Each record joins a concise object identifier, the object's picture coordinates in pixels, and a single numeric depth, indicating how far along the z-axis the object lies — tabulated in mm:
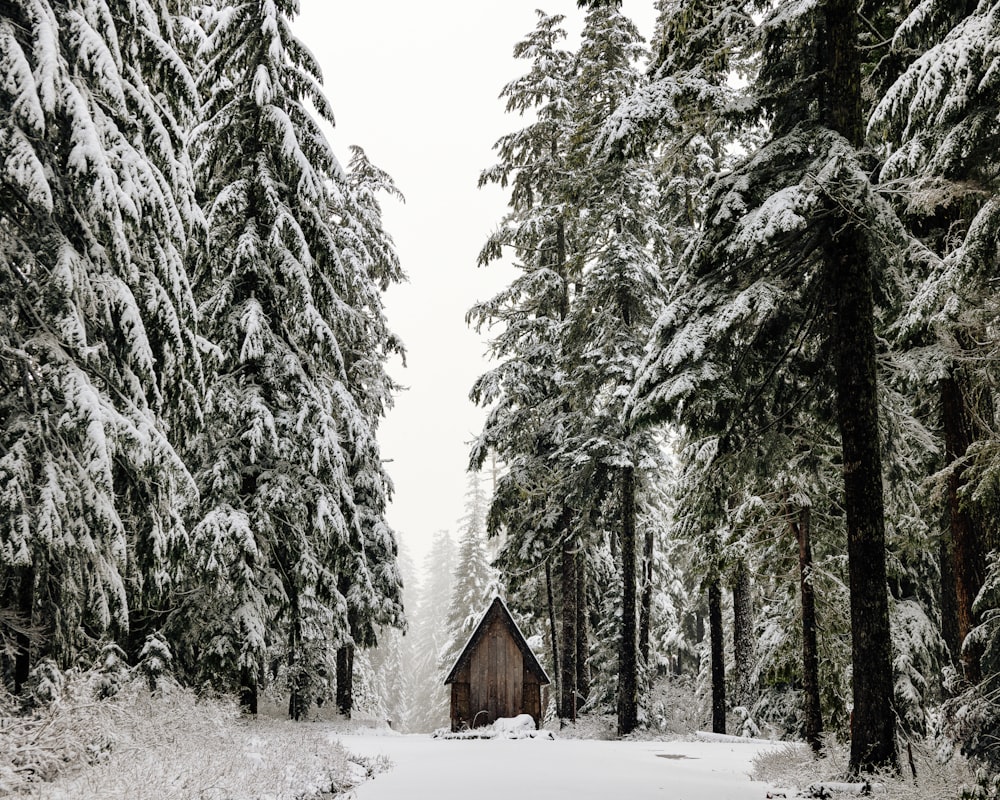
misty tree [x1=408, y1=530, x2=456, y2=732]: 49969
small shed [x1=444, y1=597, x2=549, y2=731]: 24422
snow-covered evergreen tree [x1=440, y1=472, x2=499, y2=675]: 43094
